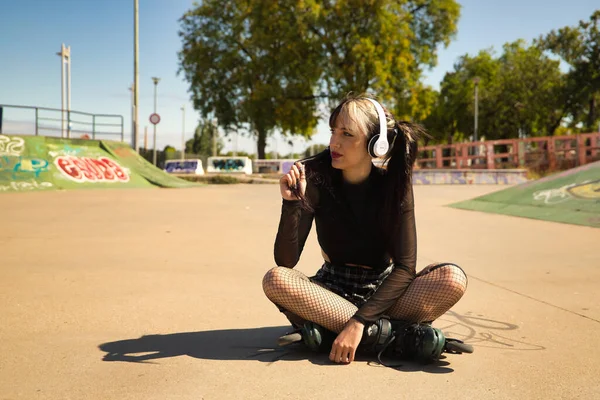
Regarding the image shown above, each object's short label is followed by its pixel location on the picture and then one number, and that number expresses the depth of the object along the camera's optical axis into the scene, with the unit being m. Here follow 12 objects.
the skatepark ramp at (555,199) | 10.19
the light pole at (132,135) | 26.48
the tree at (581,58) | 42.94
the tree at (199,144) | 81.57
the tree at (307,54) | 34.00
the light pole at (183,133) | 56.79
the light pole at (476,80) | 41.88
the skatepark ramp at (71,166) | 18.38
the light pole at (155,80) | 50.70
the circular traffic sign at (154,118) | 35.12
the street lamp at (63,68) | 35.12
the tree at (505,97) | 48.44
